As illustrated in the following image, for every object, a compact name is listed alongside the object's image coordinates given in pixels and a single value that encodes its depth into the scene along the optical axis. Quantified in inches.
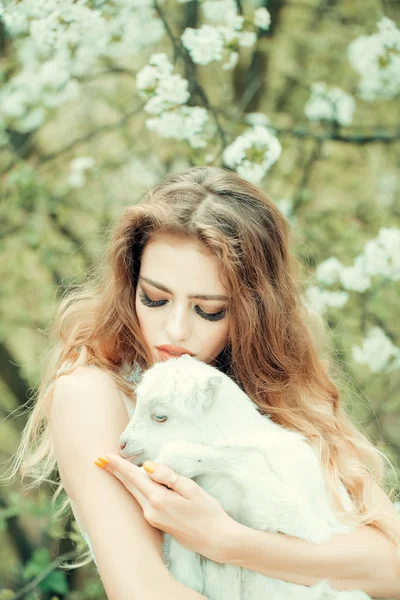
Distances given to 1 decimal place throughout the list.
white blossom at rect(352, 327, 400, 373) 172.8
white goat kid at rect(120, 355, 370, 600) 89.0
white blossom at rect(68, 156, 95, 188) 190.7
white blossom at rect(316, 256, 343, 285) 170.6
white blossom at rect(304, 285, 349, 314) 164.2
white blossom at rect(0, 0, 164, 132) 152.4
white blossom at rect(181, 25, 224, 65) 152.9
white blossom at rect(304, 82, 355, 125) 191.9
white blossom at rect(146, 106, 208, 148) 156.6
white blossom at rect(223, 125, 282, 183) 144.7
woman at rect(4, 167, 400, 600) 89.1
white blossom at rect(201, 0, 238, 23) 164.1
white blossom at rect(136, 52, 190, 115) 149.1
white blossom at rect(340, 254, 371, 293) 170.9
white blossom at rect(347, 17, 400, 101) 173.2
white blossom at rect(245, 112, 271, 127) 183.3
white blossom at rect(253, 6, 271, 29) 158.2
